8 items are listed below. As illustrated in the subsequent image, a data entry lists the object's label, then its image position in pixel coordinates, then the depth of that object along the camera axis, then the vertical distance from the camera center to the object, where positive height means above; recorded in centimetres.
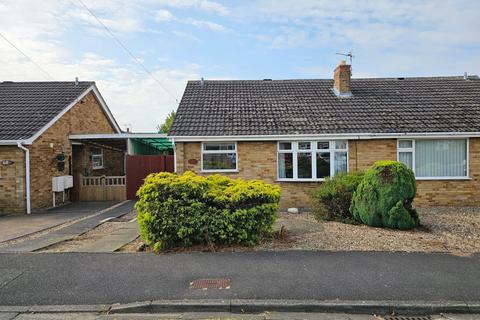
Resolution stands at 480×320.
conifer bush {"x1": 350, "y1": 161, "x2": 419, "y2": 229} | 840 -98
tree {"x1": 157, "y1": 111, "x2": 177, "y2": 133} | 4914 +546
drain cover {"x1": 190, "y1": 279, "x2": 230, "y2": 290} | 512 -188
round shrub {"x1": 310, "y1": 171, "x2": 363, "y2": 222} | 947 -108
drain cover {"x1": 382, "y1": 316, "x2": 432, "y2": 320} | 438 -205
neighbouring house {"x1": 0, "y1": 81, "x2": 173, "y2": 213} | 1273 +51
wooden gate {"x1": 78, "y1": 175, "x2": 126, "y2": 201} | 1592 -143
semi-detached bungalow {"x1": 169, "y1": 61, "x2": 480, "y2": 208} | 1241 +38
